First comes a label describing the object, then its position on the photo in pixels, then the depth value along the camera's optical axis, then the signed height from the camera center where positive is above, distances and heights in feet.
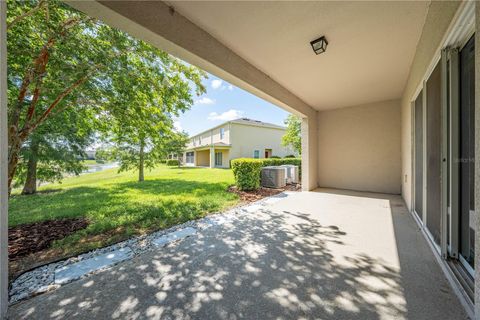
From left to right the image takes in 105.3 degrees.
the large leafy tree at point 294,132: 44.06 +6.59
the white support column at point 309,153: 22.84 +0.75
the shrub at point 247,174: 22.94 -1.84
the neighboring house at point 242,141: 60.85 +6.39
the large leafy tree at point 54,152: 14.83 +1.04
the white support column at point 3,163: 4.99 -0.05
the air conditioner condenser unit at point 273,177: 24.77 -2.44
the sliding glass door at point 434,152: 8.02 +0.31
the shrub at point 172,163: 89.20 -1.47
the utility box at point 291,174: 28.02 -2.28
